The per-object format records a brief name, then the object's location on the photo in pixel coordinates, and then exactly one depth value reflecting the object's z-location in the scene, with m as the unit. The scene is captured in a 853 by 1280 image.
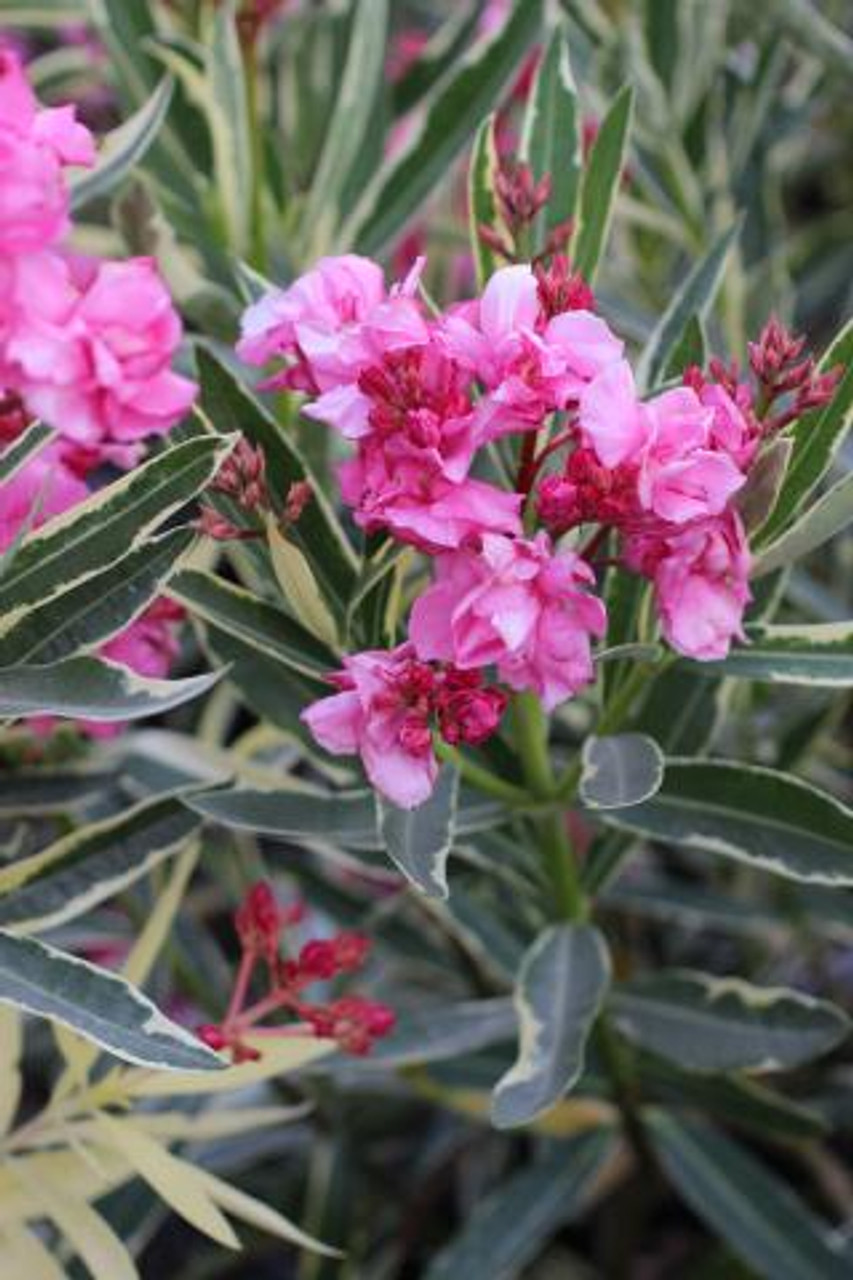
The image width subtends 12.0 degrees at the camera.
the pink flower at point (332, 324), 1.14
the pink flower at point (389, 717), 1.15
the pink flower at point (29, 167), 1.14
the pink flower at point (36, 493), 1.24
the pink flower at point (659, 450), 1.13
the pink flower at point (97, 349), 1.14
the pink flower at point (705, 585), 1.15
